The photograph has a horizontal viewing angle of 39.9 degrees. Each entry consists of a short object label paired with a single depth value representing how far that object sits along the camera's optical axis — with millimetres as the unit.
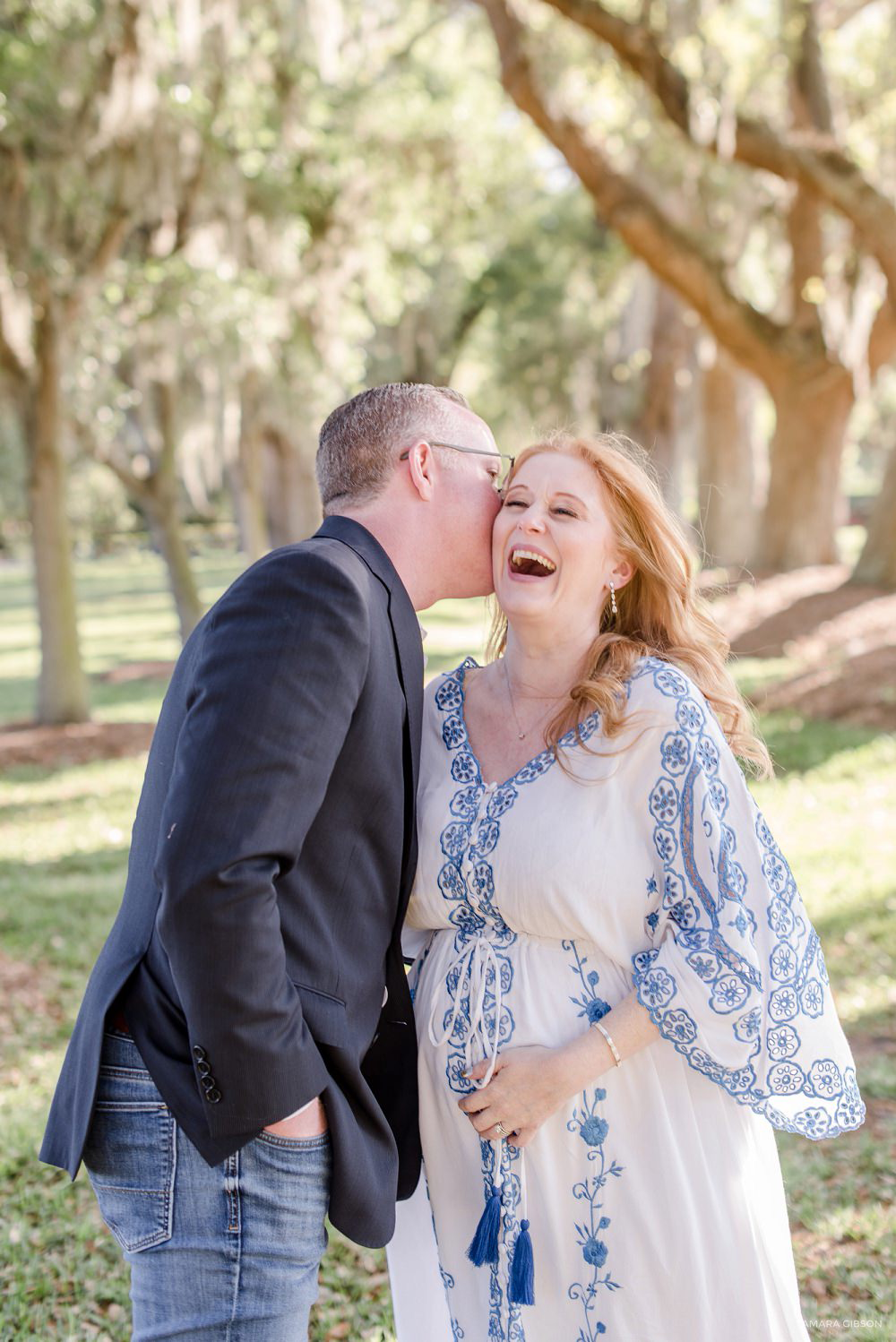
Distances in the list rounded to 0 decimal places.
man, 2059
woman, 2607
